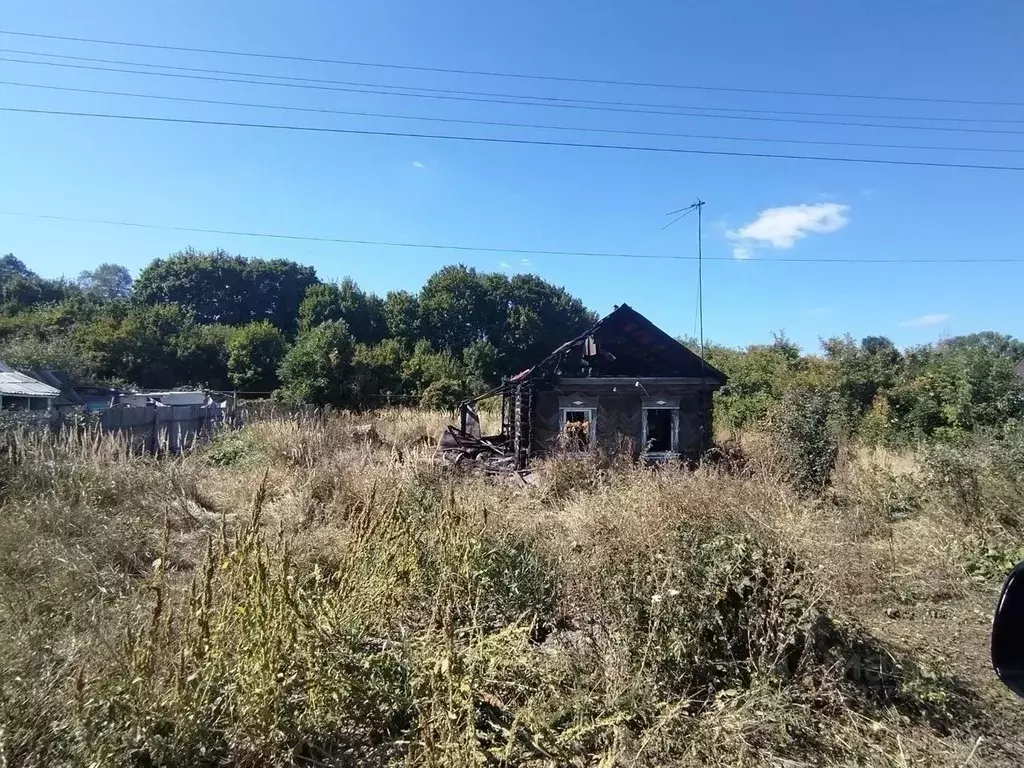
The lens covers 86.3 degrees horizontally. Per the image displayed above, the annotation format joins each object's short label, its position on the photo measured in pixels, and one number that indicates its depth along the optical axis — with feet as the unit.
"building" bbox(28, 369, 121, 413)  60.70
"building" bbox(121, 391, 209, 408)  63.10
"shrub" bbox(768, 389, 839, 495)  30.19
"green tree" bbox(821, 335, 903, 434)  59.77
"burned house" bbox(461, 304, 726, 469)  40.98
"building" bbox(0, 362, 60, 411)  53.16
